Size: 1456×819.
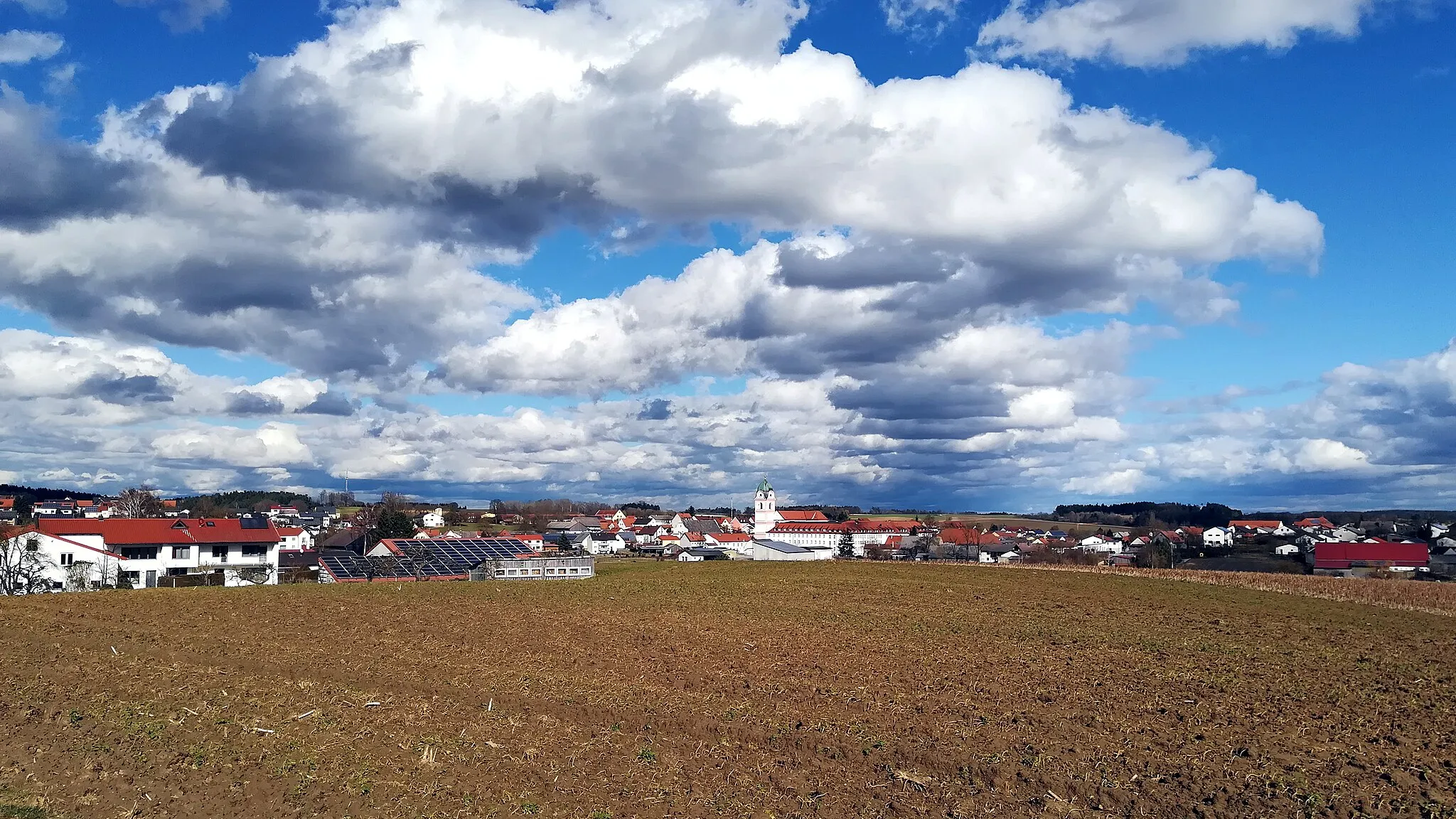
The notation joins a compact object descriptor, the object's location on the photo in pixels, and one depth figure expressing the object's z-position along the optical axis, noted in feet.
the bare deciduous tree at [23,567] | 219.20
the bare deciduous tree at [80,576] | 225.35
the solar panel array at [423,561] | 273.95
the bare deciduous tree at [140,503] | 394.09
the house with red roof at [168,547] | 233.76
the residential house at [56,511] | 544.87
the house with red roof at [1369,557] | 360.28
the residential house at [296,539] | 443.32
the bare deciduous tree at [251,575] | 252.21
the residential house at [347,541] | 443.16
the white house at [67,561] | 224.12
